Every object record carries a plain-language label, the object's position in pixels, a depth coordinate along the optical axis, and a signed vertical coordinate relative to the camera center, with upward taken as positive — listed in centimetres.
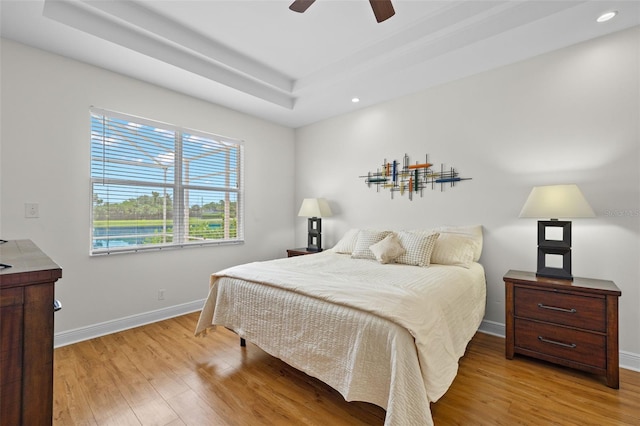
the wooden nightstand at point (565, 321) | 199 -78
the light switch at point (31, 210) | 246 +1
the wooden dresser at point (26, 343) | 94 -44
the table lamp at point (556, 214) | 220 +1
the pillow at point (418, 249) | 271 -33
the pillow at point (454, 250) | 272 -34
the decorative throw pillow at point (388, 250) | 281 -35
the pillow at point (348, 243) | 347 -36
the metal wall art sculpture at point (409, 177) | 324 +43
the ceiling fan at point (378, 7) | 181 +130
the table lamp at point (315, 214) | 403 -1
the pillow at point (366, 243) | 308 -31
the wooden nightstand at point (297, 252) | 399 -53
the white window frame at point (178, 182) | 285 +34
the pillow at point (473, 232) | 288 -18
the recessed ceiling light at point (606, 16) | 210 +145
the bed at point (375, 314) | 143 -62
